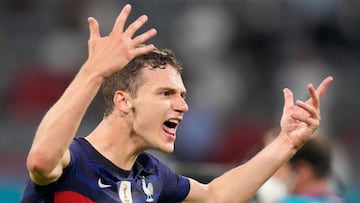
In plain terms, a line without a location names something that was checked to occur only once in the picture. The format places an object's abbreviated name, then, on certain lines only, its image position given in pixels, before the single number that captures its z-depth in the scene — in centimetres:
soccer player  1055
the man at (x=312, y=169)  1737
